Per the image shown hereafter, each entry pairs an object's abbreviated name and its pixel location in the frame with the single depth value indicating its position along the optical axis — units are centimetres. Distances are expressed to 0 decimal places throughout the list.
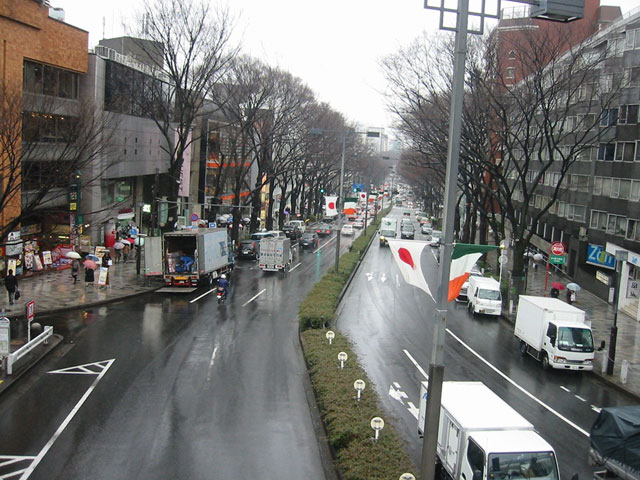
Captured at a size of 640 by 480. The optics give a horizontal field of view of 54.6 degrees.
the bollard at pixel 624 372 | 2044
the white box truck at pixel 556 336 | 2145
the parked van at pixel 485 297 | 3145
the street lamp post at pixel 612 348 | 2145
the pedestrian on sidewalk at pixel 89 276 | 3174
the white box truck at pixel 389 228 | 6766
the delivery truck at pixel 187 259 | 3359
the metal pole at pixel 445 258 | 914
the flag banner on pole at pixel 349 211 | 4892
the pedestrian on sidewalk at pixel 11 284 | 2608
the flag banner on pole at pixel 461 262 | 1025
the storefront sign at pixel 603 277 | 3806
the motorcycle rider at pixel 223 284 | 3002
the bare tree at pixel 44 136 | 2073
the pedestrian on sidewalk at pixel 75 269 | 3325
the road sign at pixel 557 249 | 3366
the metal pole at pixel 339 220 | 4059
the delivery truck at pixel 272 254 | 4197
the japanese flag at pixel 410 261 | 1070
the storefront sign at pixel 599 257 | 3800
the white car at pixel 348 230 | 7694
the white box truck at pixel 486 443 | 1038
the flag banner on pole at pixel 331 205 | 4986
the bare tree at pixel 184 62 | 3531
